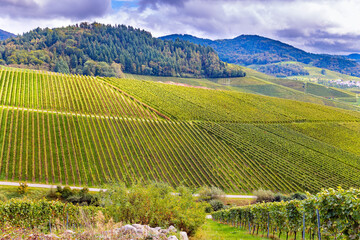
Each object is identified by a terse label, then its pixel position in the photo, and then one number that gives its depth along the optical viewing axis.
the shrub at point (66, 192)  41.69
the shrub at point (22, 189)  41.44
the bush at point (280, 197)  50.51
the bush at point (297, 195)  53.09
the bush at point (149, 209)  15.67
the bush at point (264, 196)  51.42
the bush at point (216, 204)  47.25
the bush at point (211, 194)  50.22
